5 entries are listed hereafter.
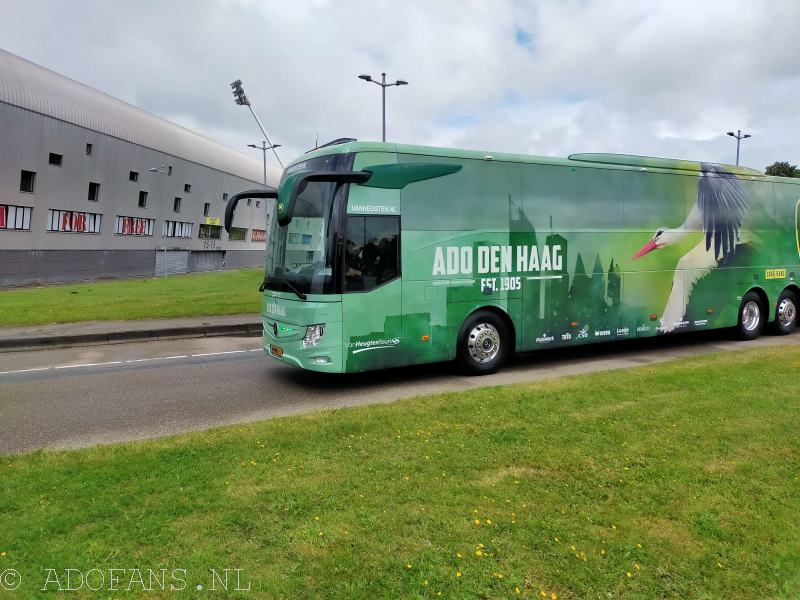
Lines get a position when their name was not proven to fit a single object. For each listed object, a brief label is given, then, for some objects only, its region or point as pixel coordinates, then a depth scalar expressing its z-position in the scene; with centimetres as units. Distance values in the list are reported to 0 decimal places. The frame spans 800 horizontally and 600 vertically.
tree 4238
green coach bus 753
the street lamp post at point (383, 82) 2275
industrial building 3422
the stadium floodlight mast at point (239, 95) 3441
